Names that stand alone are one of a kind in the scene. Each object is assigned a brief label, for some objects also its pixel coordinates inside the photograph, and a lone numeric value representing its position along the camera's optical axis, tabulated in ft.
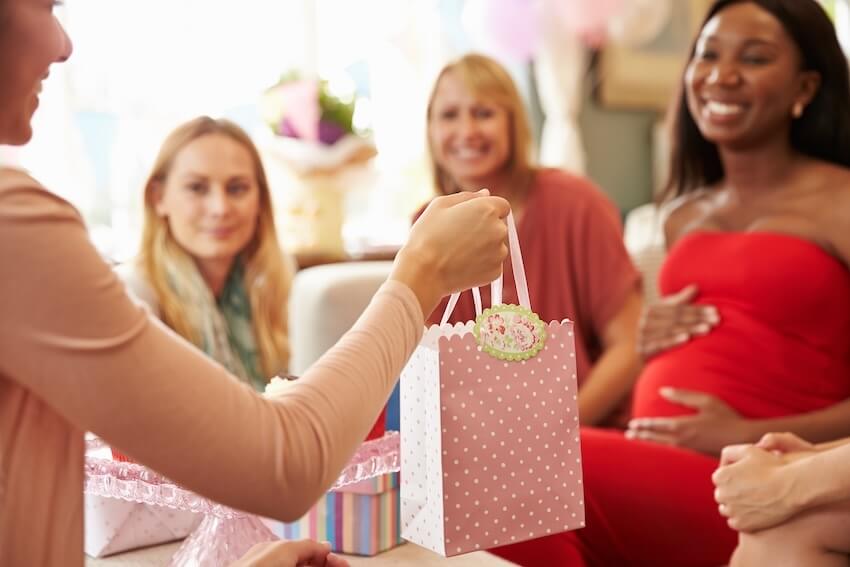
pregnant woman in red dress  7.57
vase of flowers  11.28
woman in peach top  4.69
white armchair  8.71
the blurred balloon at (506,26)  13.55
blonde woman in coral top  9.00
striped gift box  6.95
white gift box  6.98
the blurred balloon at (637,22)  14.28
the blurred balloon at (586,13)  13.60
